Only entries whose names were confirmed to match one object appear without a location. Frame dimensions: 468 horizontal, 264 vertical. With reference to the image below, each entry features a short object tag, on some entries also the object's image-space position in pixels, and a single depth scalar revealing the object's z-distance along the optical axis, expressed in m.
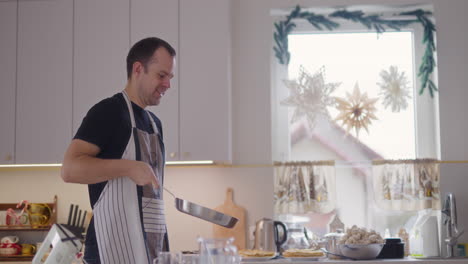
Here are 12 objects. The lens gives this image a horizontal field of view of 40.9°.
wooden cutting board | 4.11
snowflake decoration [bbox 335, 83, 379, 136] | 4.30
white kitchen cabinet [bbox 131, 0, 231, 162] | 3.91
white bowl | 3.53
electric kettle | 3.83
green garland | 4.33
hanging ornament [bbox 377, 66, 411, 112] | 4.30
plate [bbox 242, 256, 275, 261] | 3.62
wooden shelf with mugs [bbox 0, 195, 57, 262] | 4.15
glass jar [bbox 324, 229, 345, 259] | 3.63
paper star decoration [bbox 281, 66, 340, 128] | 4.33
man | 2.16
